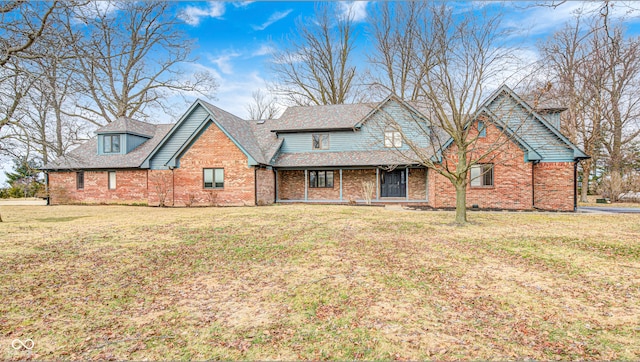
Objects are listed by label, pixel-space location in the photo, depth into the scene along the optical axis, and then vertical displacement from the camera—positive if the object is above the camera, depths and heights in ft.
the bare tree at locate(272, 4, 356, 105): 123.34 +44.70
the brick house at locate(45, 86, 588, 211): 61.36 +2.94
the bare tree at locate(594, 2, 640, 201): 77.00 +14.56
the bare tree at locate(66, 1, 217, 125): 104.78 +33.00
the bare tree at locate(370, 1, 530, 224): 41.36 +15.20
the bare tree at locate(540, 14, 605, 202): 79.05 +15.62
